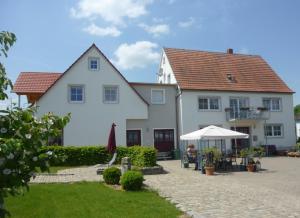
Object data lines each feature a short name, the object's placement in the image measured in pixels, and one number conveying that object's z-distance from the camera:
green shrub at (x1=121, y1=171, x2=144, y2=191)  11.93
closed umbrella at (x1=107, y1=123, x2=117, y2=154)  17.34
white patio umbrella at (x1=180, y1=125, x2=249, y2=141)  17.92
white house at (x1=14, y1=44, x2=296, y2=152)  27.27
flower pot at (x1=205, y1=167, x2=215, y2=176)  17.02
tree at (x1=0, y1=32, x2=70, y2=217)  3.33
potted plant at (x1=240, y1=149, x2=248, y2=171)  18.99
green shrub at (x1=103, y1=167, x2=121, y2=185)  13.71
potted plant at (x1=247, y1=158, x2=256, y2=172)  18.14
